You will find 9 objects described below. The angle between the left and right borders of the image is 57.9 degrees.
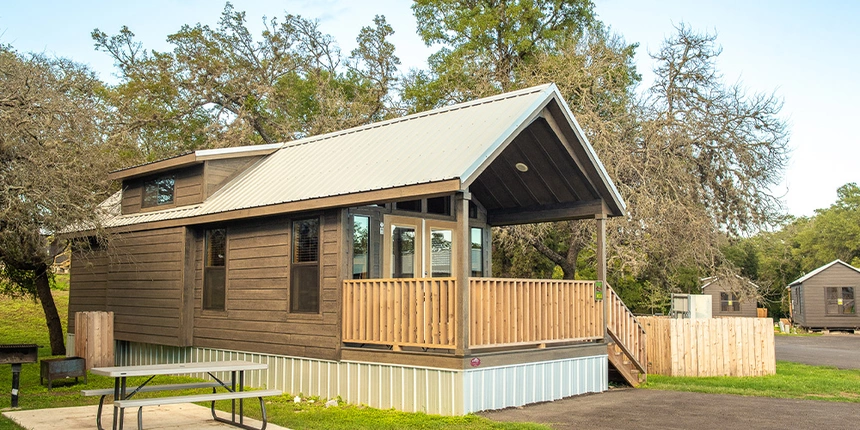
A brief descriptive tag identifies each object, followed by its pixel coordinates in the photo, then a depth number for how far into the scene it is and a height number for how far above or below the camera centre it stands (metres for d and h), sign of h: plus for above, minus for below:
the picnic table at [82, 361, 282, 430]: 8.20 -1.04
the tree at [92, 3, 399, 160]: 31.59 +8.88
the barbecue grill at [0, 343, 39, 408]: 10.95 -0.93
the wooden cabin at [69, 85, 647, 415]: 10.63 +0.44
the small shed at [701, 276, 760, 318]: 44.28 -0.91
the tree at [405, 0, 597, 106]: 26.17 +9.23
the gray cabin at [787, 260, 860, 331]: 39.16 -0.47
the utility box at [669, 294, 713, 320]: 19.20 -0.40
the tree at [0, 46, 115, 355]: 12.20 +2.37
